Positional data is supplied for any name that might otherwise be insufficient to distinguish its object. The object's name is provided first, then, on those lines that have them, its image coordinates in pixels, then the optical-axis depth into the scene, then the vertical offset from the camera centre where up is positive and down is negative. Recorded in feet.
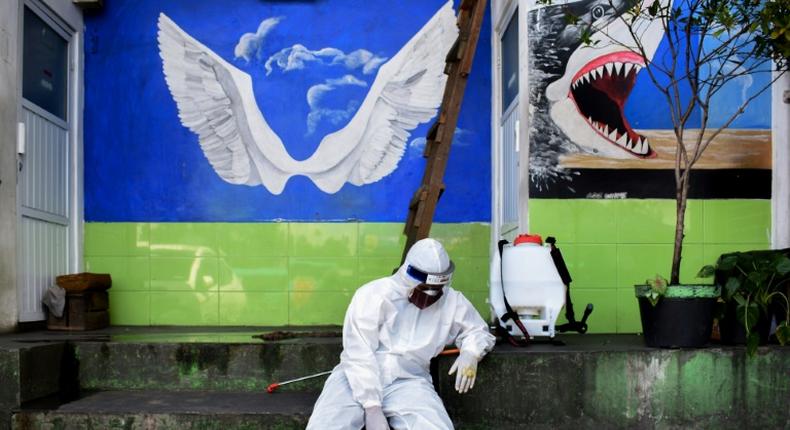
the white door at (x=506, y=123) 17.07 +2.05
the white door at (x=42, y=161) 16.63 +1.18
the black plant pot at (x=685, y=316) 12.64 -1.65
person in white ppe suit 10.79 -1.94
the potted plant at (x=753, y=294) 12.73 -1.32
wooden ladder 15.65 +1.78
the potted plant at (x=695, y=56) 12.46 +2.84
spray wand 13.23 -2.88
